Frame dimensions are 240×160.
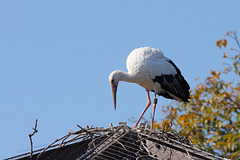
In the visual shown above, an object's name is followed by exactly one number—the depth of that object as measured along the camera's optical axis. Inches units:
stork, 635.5
